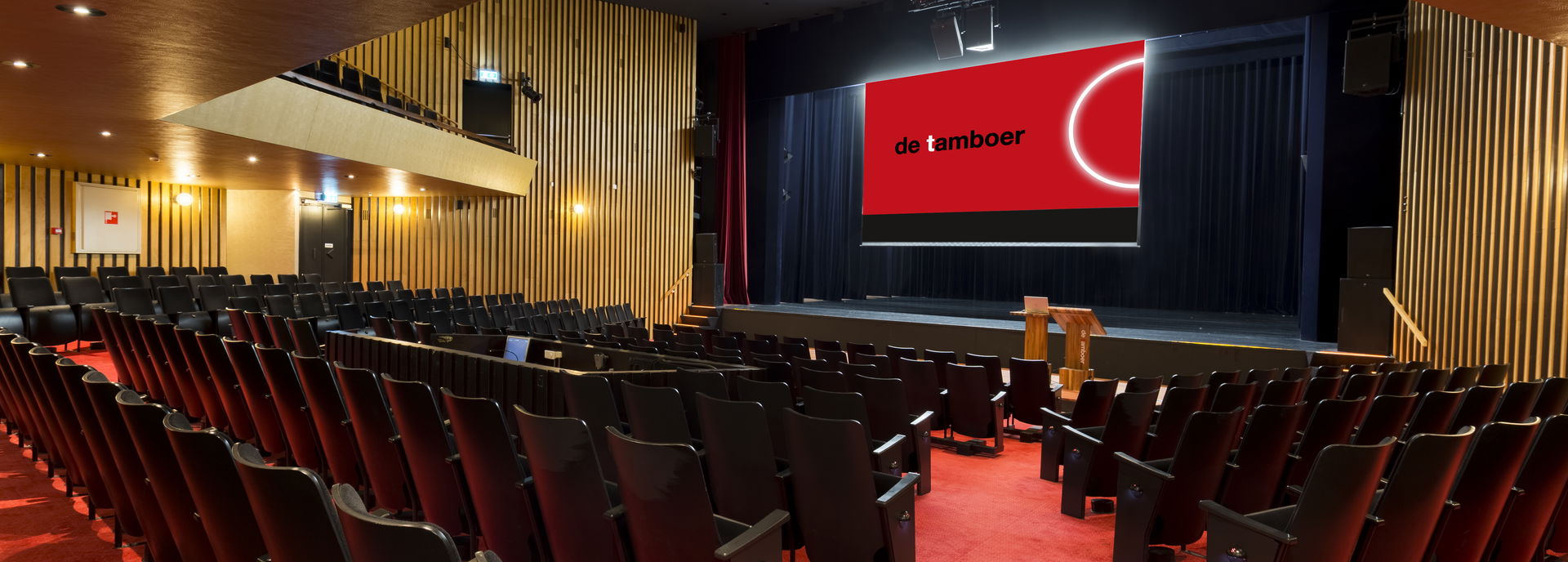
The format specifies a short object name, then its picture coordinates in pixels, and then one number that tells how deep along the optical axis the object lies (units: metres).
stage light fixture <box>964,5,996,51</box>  10.37
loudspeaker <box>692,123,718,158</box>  14.62
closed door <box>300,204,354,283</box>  13.10
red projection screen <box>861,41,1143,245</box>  10.95
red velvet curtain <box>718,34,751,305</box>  15.07
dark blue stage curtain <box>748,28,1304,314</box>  13.52
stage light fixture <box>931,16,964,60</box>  10.81
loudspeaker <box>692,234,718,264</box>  14.66
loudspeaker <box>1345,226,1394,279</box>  8.69
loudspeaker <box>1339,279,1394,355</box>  8.64
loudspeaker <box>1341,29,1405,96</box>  8.45
